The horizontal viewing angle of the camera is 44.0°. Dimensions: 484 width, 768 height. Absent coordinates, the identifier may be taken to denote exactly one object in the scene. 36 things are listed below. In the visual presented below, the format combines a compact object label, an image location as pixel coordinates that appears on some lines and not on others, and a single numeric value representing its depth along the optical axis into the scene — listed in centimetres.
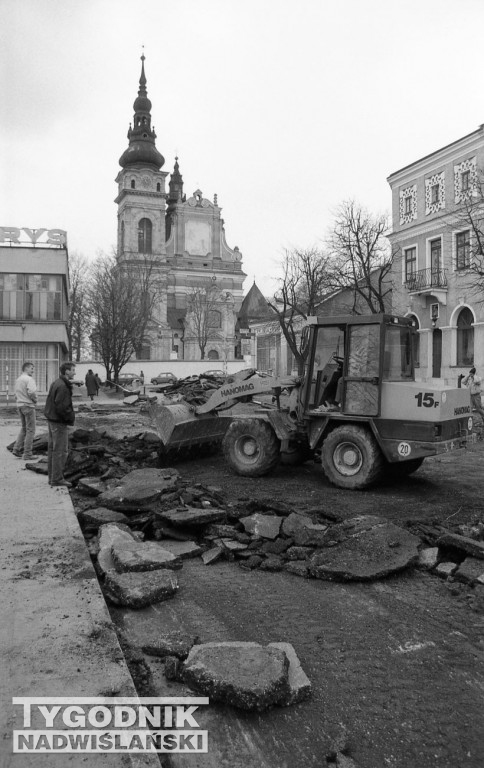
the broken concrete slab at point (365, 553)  548
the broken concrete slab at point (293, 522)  652
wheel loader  841
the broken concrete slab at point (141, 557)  530
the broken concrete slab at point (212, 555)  598
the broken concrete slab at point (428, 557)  577
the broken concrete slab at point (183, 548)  612
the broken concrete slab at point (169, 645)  400
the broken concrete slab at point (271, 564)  577
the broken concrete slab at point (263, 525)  652
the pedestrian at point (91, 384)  3369
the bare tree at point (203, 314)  7300
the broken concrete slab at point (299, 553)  602
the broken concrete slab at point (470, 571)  536
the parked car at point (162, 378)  4813
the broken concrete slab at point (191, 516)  674
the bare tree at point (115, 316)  4050
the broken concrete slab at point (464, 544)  571
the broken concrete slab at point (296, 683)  346
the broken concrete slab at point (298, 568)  562
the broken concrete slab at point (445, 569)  557
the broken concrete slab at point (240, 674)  336
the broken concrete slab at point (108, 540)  548
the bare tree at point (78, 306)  5269
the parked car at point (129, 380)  4525
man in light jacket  1130
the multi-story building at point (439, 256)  3014
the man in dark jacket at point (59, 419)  869
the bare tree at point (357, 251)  3306
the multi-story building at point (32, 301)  3875
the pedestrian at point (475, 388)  1677
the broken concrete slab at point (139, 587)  482
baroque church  7306
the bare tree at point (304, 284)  3888
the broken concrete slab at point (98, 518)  700
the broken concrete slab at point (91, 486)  861
